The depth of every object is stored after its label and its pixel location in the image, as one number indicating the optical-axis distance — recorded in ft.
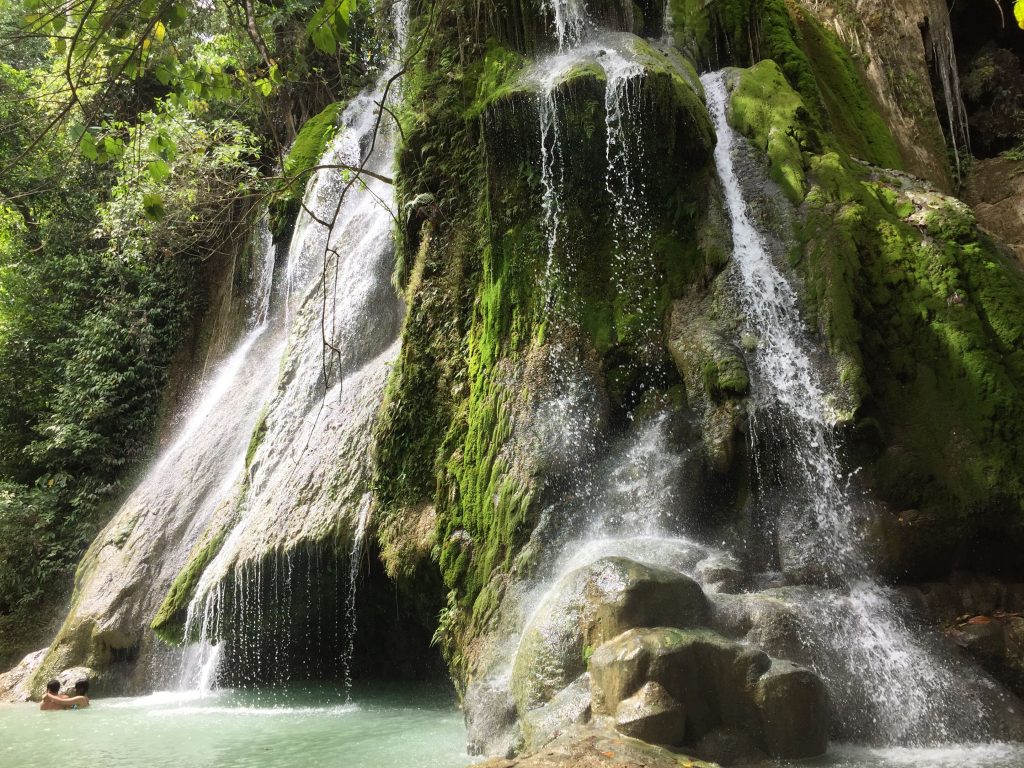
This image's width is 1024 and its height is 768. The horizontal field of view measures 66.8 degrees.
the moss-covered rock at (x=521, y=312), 22.44
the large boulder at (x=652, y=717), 12.66
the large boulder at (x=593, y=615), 14.83
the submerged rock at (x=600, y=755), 11.50
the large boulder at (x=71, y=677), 30.83
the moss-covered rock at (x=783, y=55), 31.94
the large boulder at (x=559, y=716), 13.88
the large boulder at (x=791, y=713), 13.39
